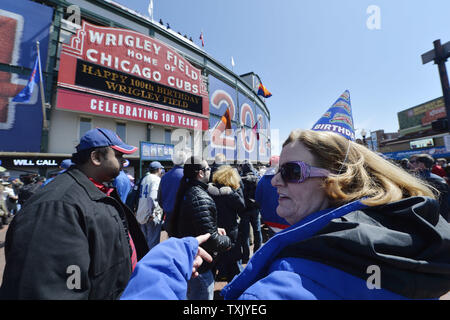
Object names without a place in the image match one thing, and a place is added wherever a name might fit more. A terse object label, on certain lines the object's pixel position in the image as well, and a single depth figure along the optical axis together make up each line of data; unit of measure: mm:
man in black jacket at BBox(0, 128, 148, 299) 1005
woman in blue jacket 667
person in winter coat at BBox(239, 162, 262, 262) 4306
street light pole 7012
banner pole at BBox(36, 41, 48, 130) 9975
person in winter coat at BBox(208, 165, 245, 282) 3316
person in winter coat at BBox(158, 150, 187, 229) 3295
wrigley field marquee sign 10891
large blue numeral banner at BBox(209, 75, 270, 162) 20375
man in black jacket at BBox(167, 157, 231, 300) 2209
